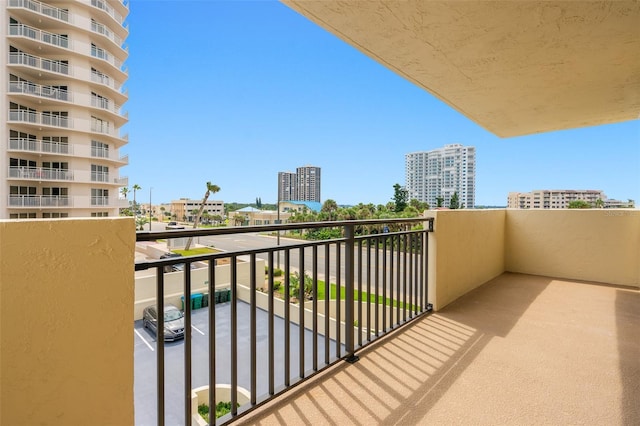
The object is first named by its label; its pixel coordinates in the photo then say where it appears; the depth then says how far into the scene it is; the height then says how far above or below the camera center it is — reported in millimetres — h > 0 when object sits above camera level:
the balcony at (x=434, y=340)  830 -1002
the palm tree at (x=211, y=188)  30694 +1976
